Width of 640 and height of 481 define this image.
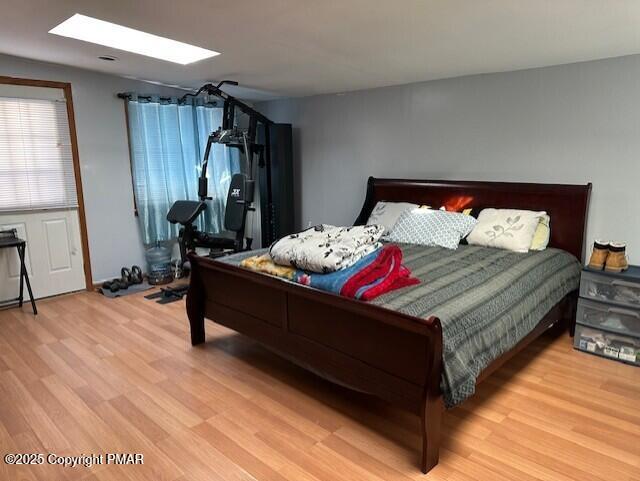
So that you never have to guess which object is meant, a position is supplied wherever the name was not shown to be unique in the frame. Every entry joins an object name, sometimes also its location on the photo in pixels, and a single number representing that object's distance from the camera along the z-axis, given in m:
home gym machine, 4.30
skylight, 2.69
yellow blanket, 2.53
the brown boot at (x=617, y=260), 2.87
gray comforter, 1.93
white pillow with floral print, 3.19
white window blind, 3.89
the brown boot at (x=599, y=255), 2.93
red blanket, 2.17
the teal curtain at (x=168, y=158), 4.61
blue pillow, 3.40
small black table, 3.69
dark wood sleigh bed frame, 1.86
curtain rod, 4.43
